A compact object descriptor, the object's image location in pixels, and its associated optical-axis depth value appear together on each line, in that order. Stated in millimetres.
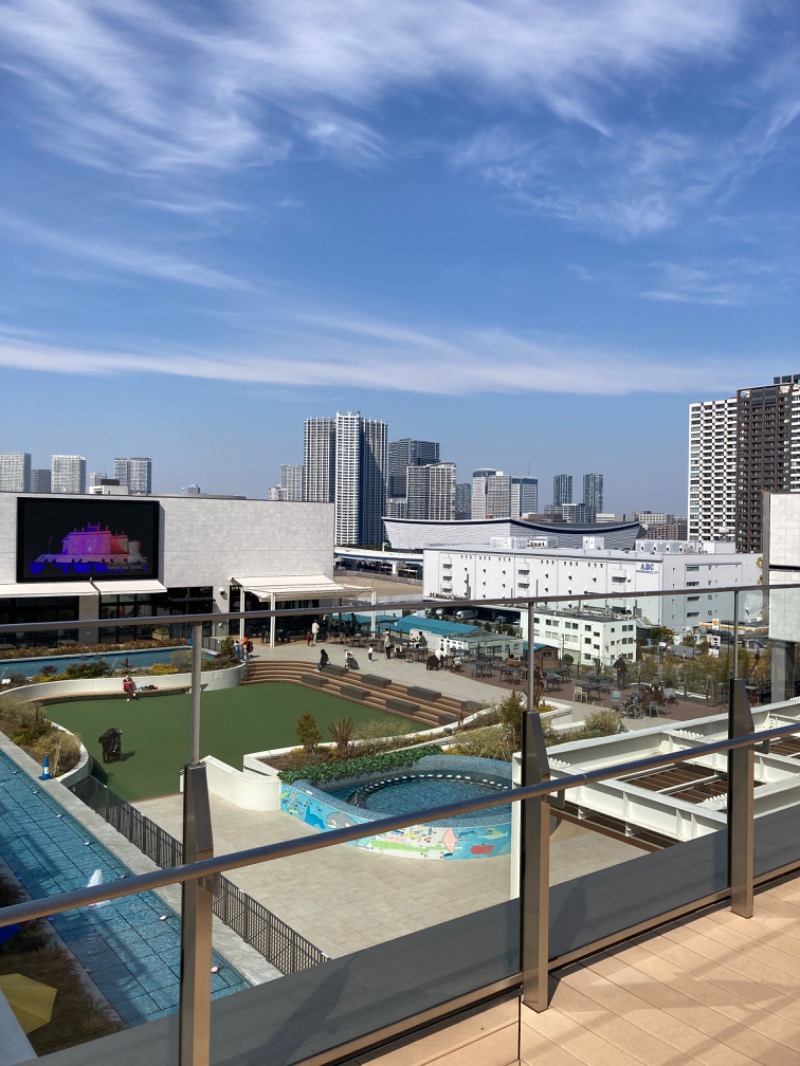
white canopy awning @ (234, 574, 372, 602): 30912
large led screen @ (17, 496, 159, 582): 29531
